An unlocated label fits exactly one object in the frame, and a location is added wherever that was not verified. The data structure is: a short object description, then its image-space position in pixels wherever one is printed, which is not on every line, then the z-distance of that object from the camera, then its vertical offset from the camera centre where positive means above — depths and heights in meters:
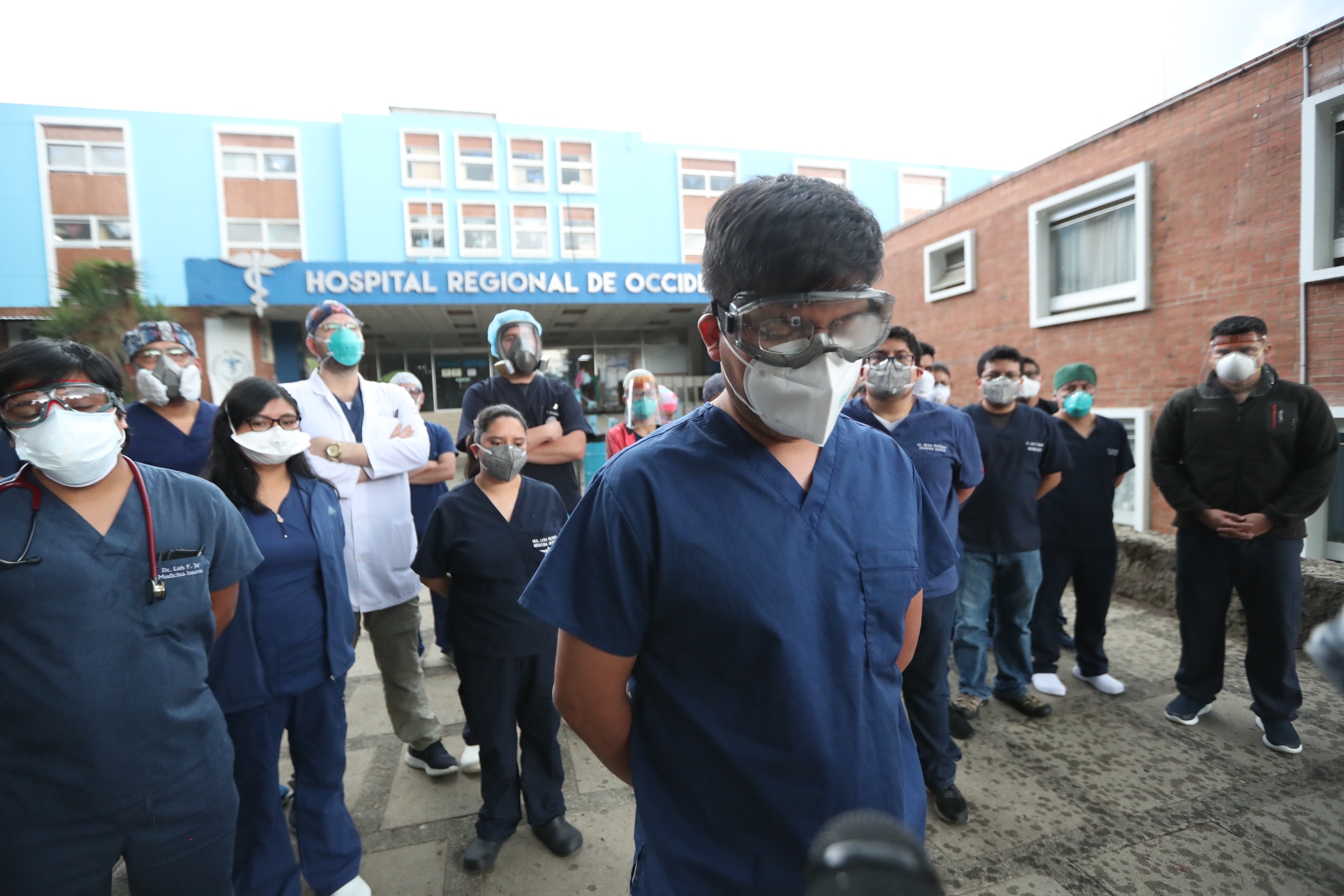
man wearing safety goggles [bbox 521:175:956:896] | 1.12 -0.33
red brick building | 5.34 +1.56
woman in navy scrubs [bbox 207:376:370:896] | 2.29 -0.85
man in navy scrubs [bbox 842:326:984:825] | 2.93 -0.40
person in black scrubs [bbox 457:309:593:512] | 3.97 +0.08
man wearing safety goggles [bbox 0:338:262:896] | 1.60 -0.59
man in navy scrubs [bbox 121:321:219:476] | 2.91 +0.09
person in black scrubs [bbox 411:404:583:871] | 2.70 -0.97
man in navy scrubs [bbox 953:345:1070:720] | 3.82 -0.91
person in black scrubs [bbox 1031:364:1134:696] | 4.24 -1.02
